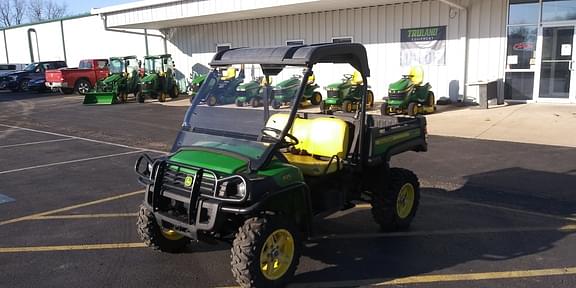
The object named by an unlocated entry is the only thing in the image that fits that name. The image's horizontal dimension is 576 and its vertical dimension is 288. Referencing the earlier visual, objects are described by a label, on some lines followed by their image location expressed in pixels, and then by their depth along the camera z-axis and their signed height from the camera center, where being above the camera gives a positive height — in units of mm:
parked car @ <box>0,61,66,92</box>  30608 -300
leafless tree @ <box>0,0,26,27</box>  78681 +8620
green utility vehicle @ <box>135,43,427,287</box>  3693 -912
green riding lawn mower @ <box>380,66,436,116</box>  14172 -1003
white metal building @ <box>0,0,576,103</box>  14648 +1132
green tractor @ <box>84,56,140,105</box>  21797 -722
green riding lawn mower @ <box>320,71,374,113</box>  15102 -977
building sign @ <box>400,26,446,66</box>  16234 +511
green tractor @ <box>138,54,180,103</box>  21812 -537
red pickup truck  26609 -360
